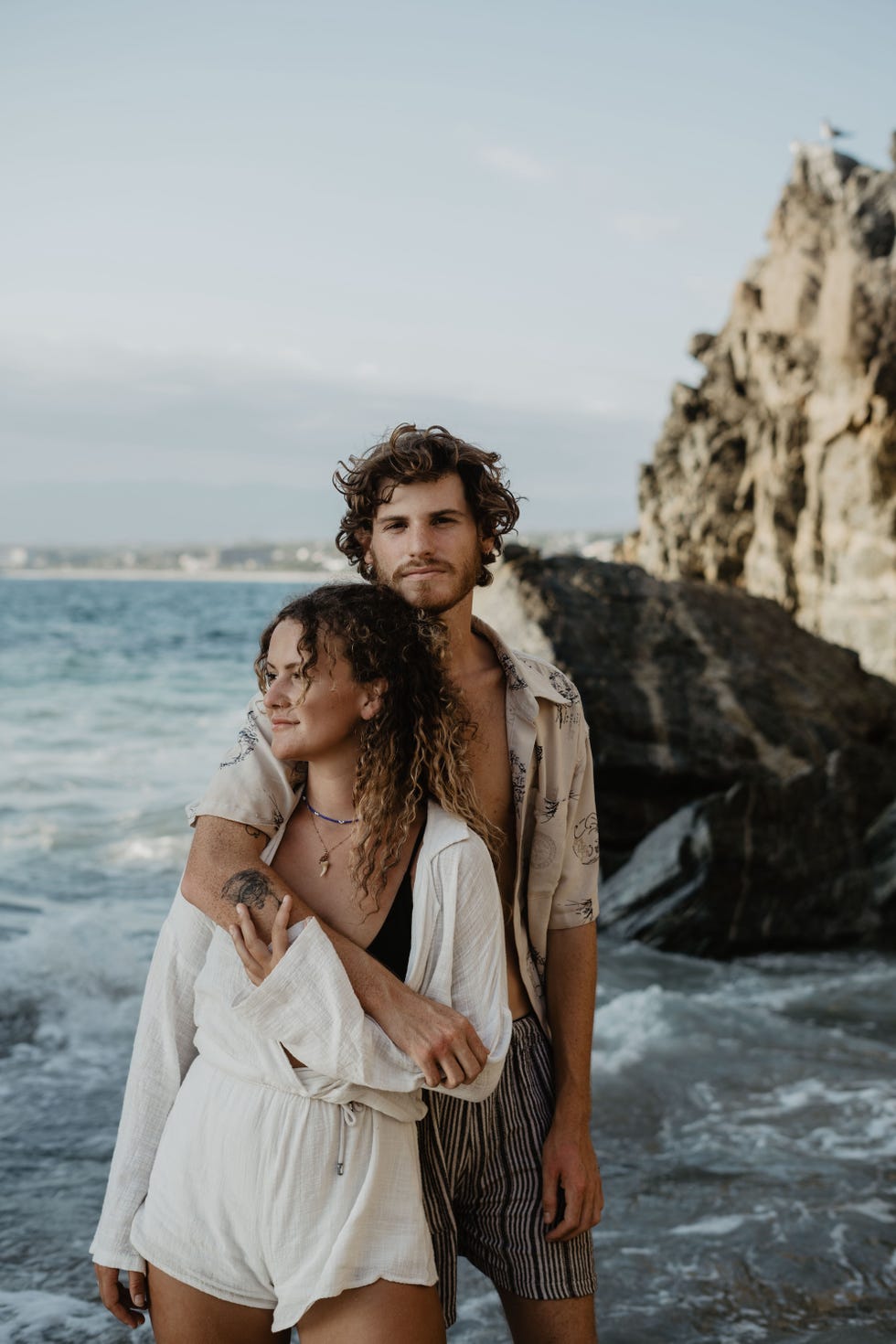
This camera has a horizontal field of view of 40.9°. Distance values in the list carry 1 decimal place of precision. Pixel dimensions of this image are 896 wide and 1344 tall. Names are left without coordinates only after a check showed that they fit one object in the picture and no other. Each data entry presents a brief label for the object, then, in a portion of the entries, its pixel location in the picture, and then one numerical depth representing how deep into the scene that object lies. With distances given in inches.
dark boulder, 275.3
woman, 74.8
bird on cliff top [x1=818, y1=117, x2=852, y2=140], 872.9
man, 83.5
